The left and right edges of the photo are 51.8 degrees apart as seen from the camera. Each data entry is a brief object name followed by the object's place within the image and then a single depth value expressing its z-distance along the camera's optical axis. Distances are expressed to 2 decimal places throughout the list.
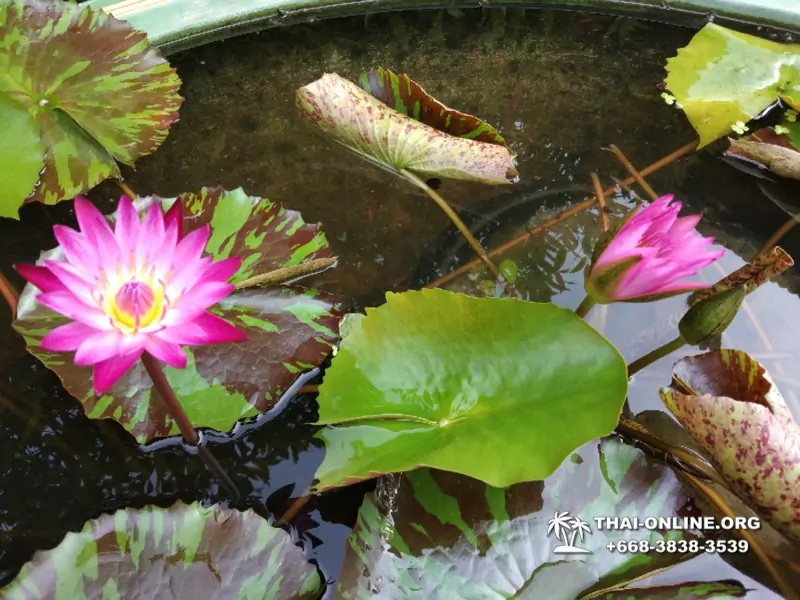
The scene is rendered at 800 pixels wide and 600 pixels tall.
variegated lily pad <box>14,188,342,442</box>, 0.46
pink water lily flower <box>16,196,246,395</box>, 0.34
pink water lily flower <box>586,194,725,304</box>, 0.44
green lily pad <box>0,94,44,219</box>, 0.53
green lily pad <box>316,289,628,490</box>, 0.41
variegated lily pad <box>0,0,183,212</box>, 0.57
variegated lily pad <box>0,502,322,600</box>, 0.39
